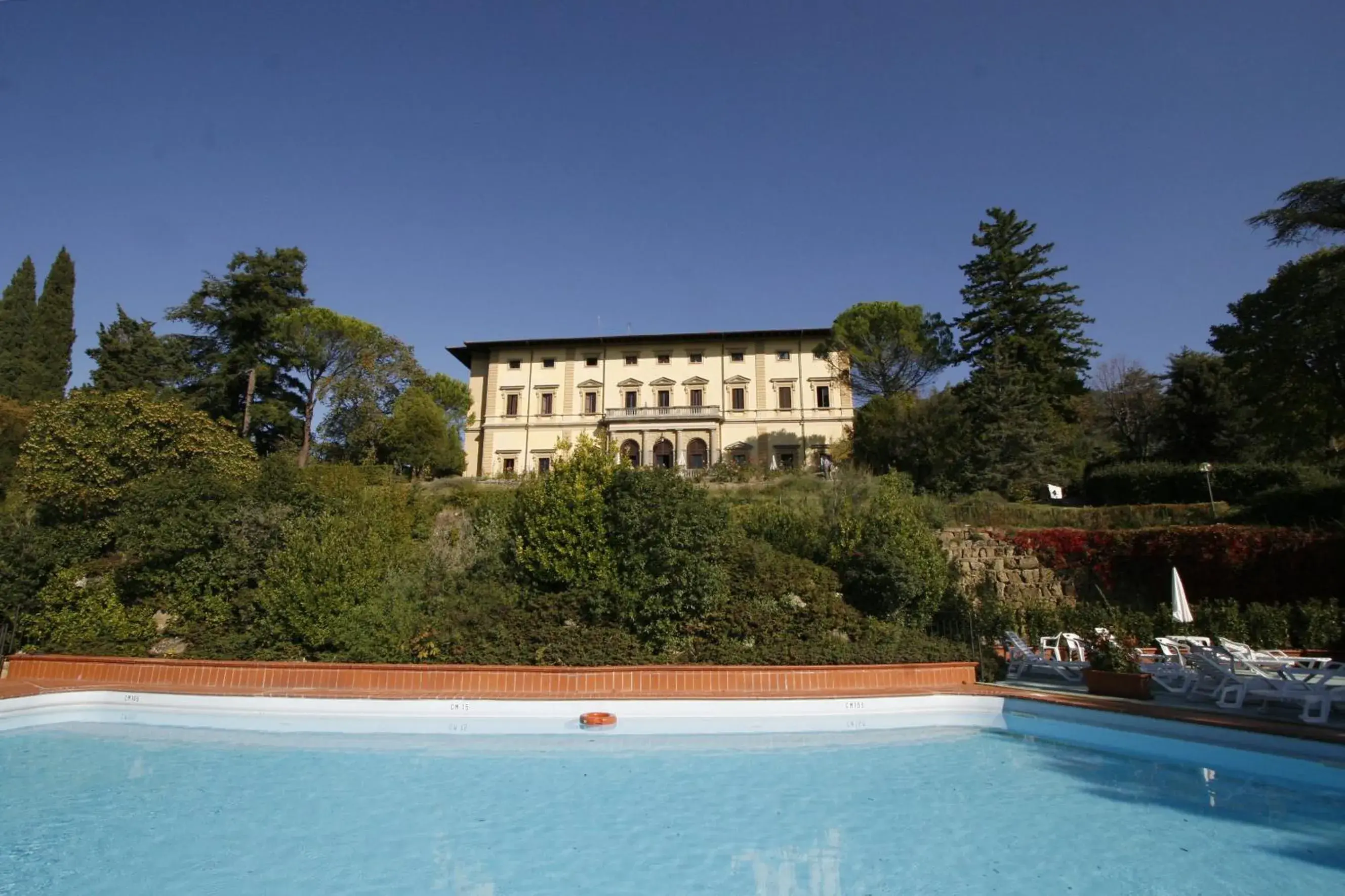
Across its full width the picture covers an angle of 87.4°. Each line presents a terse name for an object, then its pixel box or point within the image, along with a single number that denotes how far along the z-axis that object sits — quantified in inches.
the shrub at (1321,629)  316.2
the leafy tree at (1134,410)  970.7
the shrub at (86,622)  324.2
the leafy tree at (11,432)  783.7
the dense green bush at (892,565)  316.5
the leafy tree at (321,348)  1066.1
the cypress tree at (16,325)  1145.4
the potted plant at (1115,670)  255.9
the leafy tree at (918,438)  802.8
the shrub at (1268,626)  316.8
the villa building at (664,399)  1296.8
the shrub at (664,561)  297.6
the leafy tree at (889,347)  1161.4
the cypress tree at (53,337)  1168.8
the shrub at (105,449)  396.2
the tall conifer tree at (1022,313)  1008.9
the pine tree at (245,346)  1051.9
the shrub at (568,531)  310.2
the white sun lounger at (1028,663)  295.7
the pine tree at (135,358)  1043.3
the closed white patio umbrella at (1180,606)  325.1
